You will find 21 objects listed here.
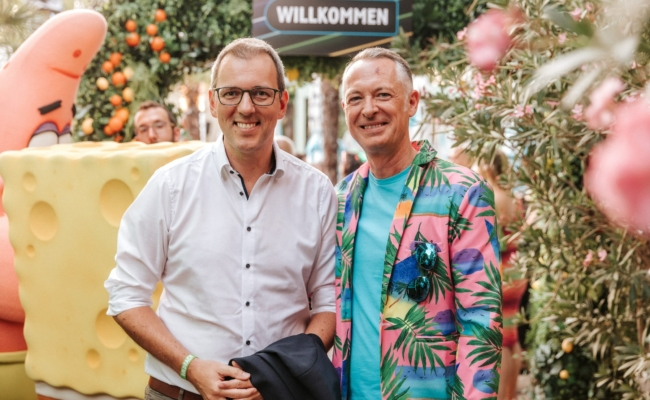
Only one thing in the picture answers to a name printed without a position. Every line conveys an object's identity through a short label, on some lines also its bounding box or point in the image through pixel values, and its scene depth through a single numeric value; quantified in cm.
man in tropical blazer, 182
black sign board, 470
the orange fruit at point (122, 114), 476
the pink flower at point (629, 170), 46
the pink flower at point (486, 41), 254
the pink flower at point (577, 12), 244
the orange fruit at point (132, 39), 472
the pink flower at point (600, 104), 85
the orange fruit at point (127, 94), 479
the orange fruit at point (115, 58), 475
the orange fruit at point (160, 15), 470
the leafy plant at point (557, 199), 282
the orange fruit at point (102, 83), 476
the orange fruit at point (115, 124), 474
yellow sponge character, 270
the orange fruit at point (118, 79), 475
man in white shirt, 200
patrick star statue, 363
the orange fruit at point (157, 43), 473
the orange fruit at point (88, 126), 476
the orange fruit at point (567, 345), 406
